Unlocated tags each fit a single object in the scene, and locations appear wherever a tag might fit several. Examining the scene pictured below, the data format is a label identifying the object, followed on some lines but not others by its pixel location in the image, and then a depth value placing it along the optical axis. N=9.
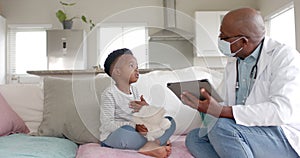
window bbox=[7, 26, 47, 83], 6.02
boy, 1.53
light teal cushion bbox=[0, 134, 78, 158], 1.35
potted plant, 5.62
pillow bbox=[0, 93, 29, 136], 1.79
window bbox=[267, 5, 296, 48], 4.77
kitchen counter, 1.75
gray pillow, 1.78
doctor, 1.36
